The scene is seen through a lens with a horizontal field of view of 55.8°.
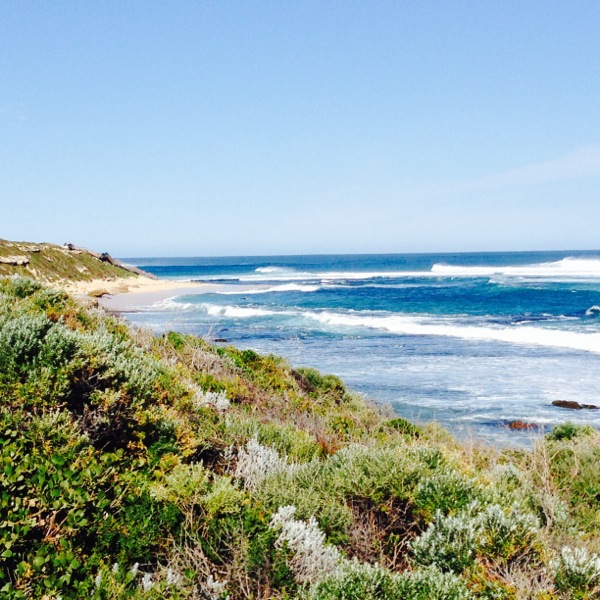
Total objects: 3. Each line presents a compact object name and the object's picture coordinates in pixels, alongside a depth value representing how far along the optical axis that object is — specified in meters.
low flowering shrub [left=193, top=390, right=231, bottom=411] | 6.51
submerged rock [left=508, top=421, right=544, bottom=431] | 12.90
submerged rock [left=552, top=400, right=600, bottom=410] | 14.77
